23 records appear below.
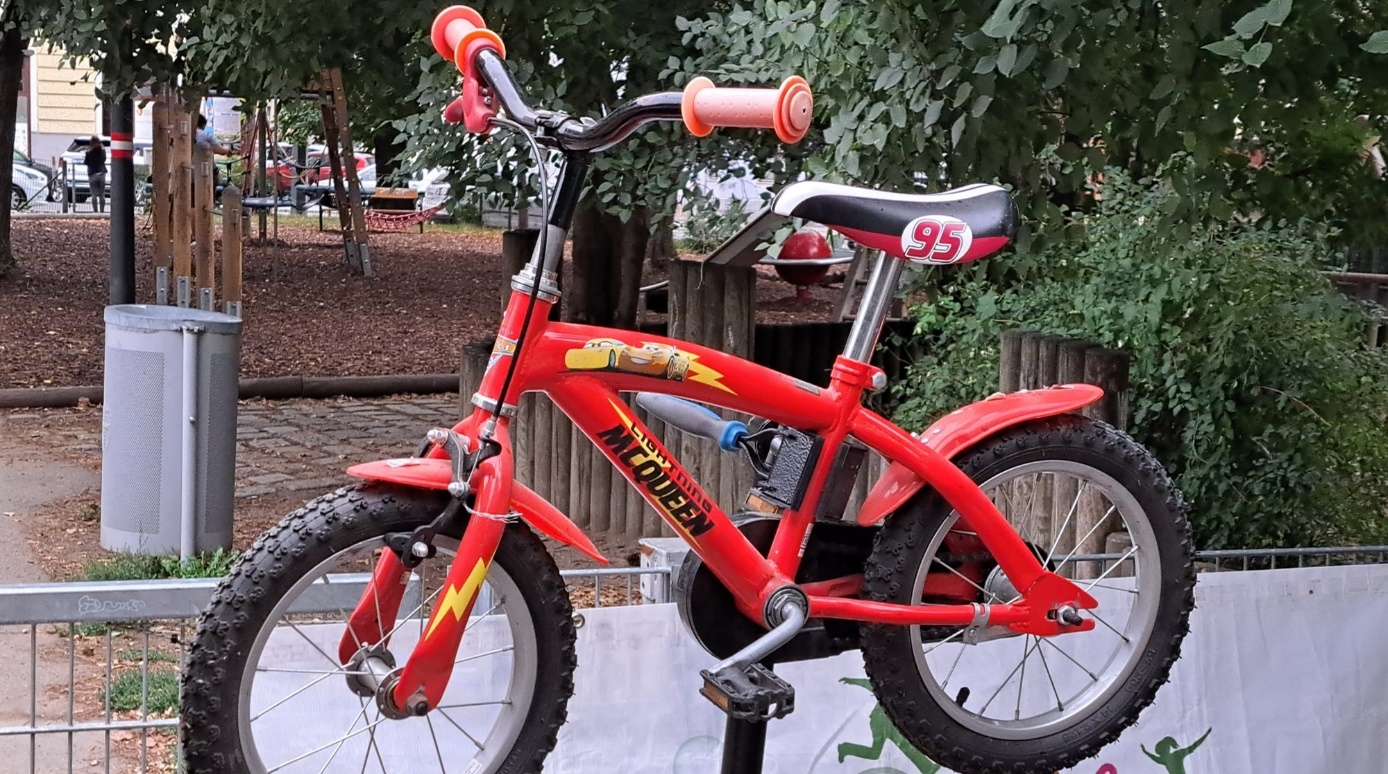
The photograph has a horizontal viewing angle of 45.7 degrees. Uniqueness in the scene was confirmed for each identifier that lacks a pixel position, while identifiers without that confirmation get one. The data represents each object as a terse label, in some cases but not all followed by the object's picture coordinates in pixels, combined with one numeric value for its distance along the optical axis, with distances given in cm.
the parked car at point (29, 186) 2922
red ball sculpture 1495
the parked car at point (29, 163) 3259
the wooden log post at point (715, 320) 677
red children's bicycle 213
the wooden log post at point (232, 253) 1056
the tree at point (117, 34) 692
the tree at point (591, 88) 566
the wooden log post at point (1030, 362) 481
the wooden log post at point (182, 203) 1106
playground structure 1066
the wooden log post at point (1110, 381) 455
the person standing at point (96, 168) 2789
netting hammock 2477
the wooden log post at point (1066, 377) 425
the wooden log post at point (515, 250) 662
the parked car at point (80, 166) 2934
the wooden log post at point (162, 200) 1120
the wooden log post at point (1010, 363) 497
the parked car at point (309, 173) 2941
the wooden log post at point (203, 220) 1141
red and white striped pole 1033
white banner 279
